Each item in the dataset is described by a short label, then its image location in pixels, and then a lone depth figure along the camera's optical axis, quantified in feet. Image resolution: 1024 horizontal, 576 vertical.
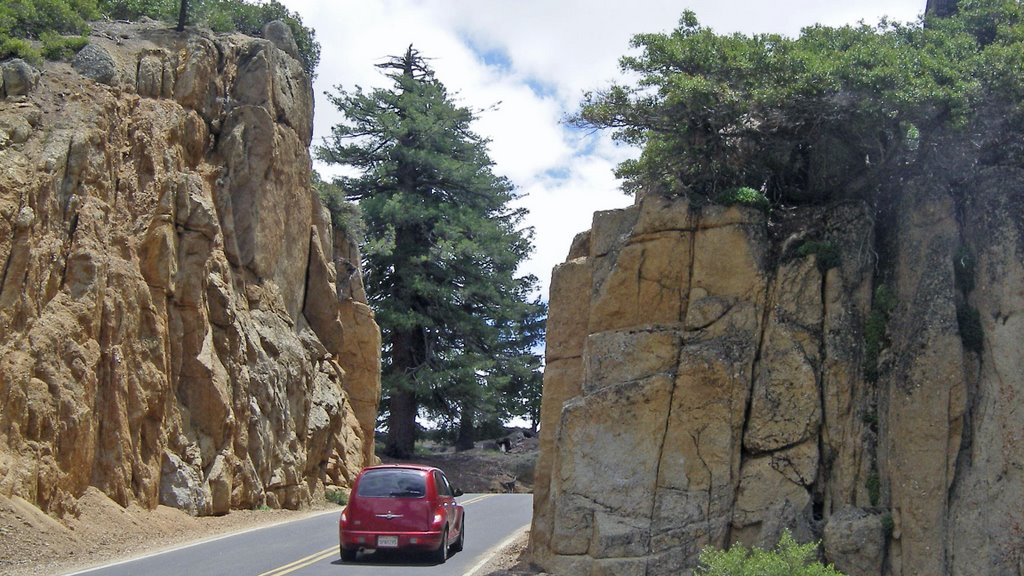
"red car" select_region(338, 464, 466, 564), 54.44
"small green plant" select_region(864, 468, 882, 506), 43.34
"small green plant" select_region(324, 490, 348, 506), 99.60
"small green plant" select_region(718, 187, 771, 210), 49.21
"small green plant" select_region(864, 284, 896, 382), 45.24
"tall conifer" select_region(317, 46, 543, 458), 131.34
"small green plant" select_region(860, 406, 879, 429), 44.57
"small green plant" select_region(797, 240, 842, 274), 47.09
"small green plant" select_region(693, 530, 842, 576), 31.86
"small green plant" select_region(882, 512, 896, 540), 42.19
